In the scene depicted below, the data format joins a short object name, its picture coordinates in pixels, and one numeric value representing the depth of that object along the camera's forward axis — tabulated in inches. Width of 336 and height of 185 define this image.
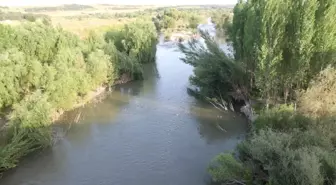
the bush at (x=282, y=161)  484.0
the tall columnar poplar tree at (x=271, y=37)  850.1
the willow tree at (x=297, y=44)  815.7
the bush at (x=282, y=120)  703.1
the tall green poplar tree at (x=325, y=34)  820.0
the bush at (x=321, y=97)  721.0
